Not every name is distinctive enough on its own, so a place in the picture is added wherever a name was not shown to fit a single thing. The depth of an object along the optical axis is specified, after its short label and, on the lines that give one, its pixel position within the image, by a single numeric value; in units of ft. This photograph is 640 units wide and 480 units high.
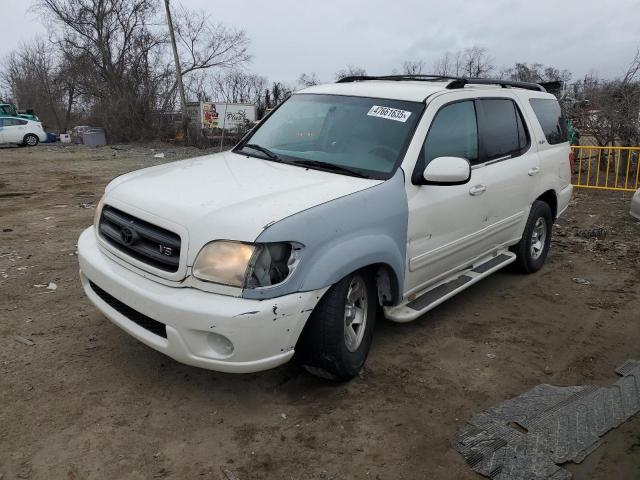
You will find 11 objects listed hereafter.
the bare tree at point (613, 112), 40.47
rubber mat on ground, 8.68
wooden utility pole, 87.61
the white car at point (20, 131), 82.94
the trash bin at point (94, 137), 92.68
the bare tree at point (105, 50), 102.42
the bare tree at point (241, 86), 133.63
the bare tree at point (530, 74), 77.51
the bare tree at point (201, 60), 113.19
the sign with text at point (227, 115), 93.60
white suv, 8.92
